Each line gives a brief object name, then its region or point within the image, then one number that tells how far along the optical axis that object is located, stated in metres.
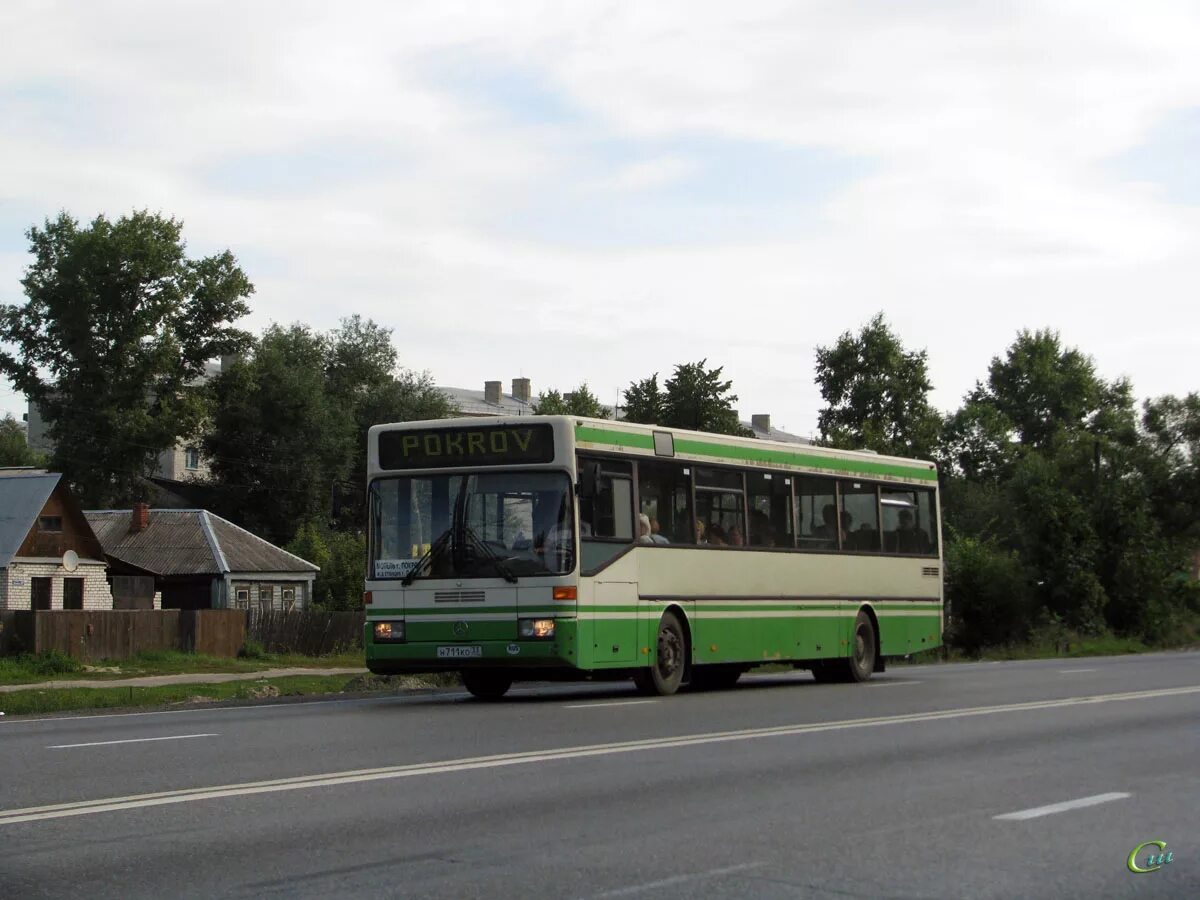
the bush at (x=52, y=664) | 37.38
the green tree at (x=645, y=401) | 73.06
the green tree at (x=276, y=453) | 82.62
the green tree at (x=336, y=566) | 61.94
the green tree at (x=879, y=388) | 90.19
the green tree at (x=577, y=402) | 81.81
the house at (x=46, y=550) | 51.06
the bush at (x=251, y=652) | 45.16
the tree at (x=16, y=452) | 117.50
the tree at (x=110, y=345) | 69.94
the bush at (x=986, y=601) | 46.50
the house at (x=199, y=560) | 60.53
